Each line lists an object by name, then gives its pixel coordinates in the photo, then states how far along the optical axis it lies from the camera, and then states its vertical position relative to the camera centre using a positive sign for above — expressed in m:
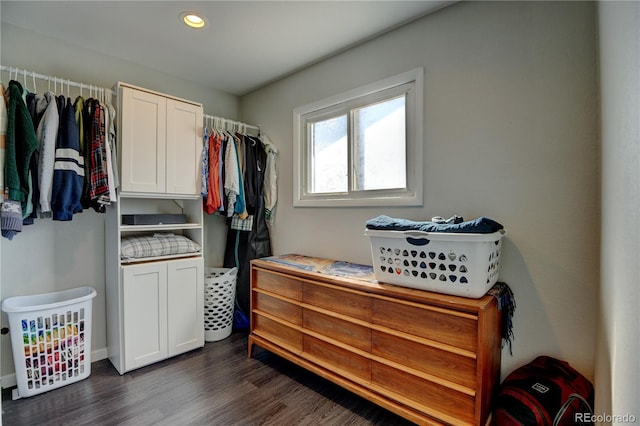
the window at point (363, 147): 1.99 +0.50
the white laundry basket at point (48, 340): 1.79 -0.82
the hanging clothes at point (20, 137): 1.71 +0.44
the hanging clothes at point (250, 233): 2.75 -0.23
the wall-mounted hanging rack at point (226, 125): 2.78 +0.85
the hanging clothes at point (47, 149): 1.81 +0.39
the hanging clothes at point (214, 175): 2.50 +0.30
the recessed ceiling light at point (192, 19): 1.88 +1.25
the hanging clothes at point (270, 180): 2.86 +0.29
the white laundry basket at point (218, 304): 2.63 -0.85
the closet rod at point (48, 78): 1.86 +0.90
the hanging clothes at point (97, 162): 1.96 +0.34
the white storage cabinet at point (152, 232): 2.10 -0.24
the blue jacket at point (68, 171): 1.85 +0.26
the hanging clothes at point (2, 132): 1.66 +0.46
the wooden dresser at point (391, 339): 1.31 -0.70
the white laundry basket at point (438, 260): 1.32 -0.25
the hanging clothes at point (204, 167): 2.48 +0.37
